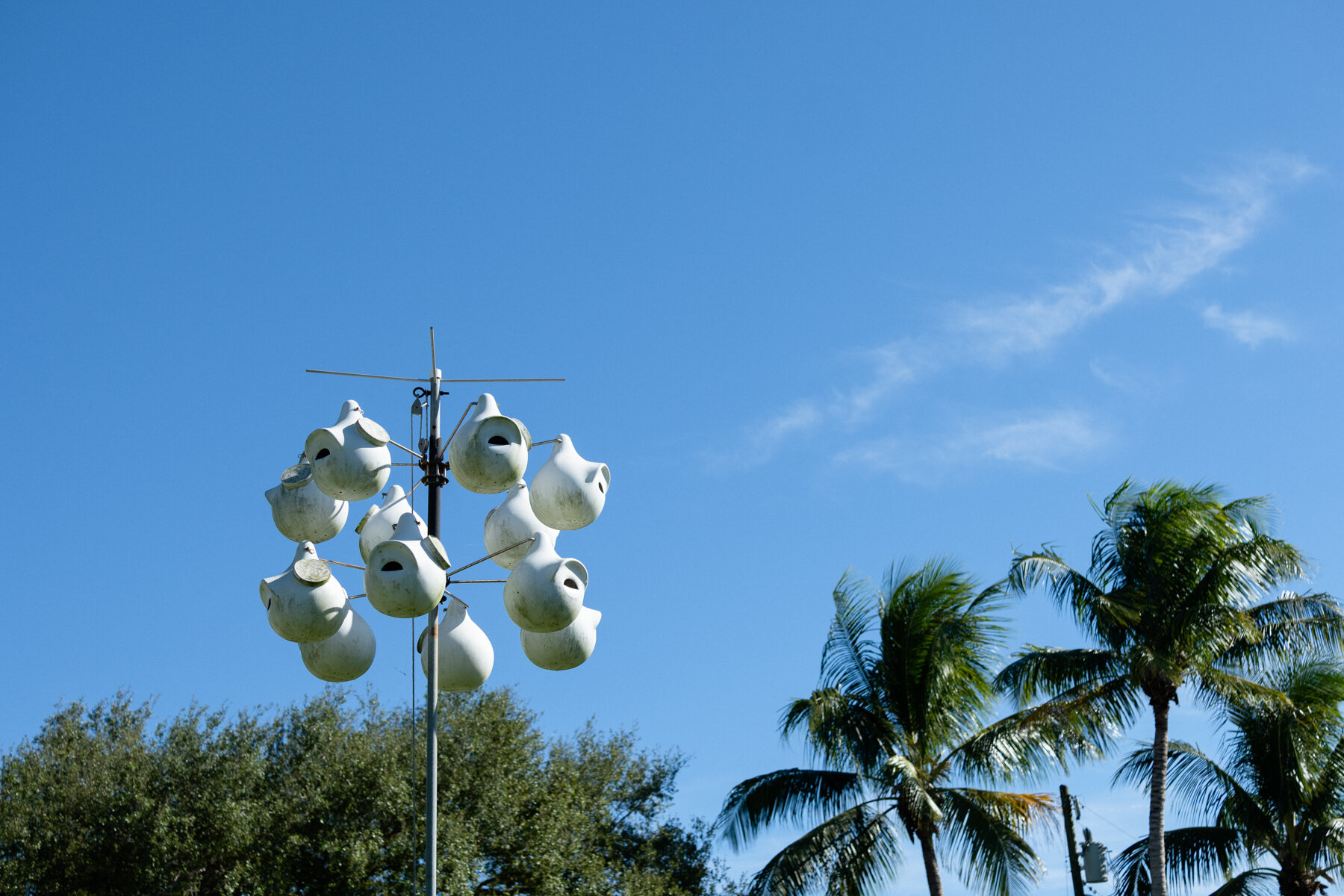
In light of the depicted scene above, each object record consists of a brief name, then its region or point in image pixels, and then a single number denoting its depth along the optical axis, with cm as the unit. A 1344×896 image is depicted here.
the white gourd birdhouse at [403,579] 657
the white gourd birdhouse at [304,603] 670
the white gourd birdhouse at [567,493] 747
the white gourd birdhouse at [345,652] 688
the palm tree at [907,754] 1831
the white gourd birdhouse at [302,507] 734
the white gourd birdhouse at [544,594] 689
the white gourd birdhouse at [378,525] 738
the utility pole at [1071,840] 1845
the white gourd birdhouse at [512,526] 742
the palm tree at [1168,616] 1859
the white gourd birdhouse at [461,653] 706
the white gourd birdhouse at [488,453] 723
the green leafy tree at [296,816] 2066
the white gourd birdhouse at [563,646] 719
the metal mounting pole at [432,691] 636
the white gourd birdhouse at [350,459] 710
